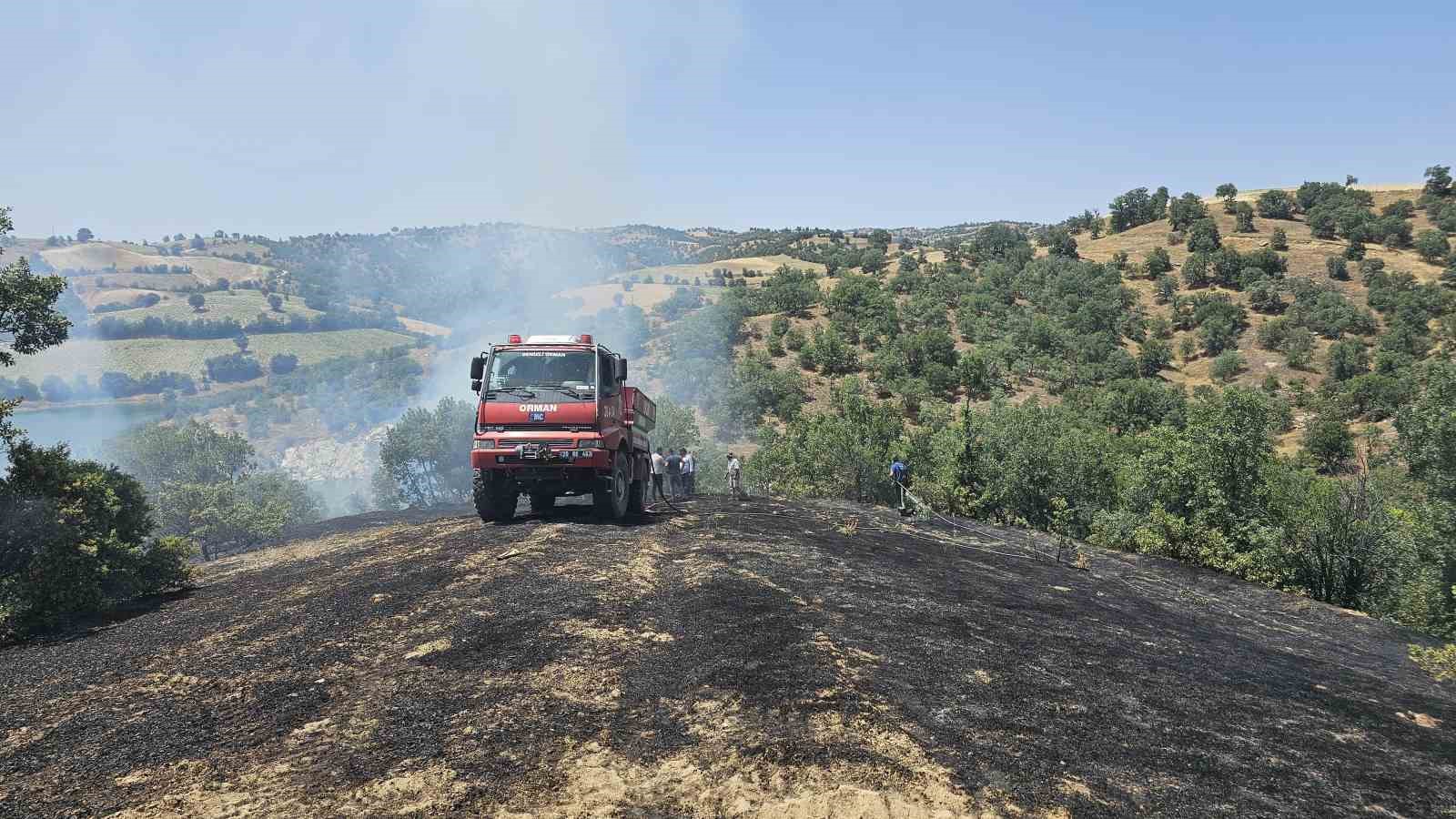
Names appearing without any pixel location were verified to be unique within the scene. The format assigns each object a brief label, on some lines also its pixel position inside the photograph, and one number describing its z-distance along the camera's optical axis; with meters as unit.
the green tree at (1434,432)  15.34
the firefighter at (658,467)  22.95
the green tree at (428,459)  57.84
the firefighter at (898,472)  24.64
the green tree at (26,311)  12.82
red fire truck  13.98
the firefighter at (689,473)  27.17
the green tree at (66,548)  11.33
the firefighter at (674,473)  26.92
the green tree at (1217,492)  20.95
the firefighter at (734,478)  26.03
